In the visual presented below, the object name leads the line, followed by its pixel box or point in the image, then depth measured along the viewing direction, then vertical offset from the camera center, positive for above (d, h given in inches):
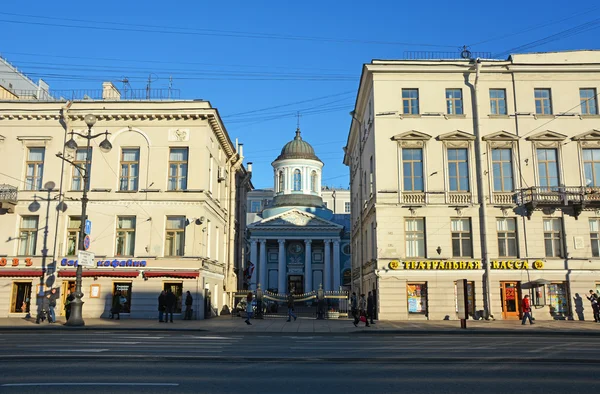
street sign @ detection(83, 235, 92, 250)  1005.5 +103.8
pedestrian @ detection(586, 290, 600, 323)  1147.3 -16.6
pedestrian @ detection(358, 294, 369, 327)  1047.3 -23.3
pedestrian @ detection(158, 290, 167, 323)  1139.6 -15.0
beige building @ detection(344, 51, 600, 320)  1221.7 +265.8
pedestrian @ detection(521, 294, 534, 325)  1092.5 -26.2
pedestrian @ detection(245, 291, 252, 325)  1194.0 -24.4
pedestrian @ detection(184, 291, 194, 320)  1209.0 -19.3
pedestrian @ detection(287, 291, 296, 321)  1290.6 -19.4
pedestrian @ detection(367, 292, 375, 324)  1089.4 -20.1
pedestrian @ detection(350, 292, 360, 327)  1080.6 -32.4
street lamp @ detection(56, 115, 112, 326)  972.8 +40.8
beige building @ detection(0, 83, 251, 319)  1246.9 +225.1
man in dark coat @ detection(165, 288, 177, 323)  1134.2 -12.8
